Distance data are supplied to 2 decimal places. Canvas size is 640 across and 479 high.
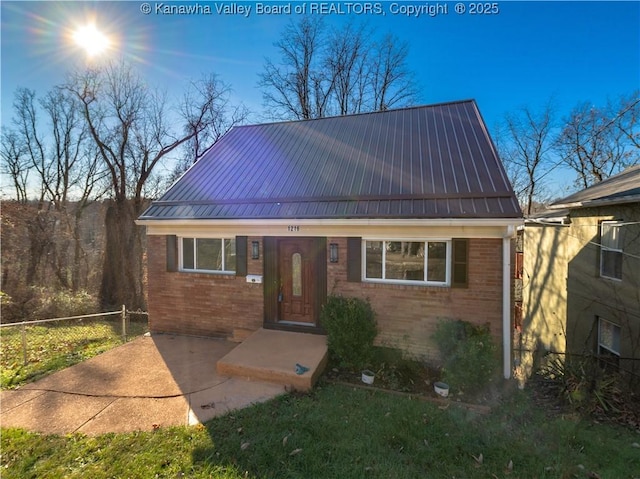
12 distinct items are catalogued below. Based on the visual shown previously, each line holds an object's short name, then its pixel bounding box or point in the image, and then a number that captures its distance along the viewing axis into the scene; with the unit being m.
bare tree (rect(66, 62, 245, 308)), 16.12
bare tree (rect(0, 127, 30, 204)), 16.81
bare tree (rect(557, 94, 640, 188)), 17.47
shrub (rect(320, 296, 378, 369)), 5.84
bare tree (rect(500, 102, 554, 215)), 23.53
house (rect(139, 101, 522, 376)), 5.77
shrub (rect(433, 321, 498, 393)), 5.11
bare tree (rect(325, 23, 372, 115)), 22.03
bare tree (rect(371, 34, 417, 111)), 21.81
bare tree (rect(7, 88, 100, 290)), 15.90
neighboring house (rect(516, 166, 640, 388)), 7.52
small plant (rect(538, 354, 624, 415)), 5.20
